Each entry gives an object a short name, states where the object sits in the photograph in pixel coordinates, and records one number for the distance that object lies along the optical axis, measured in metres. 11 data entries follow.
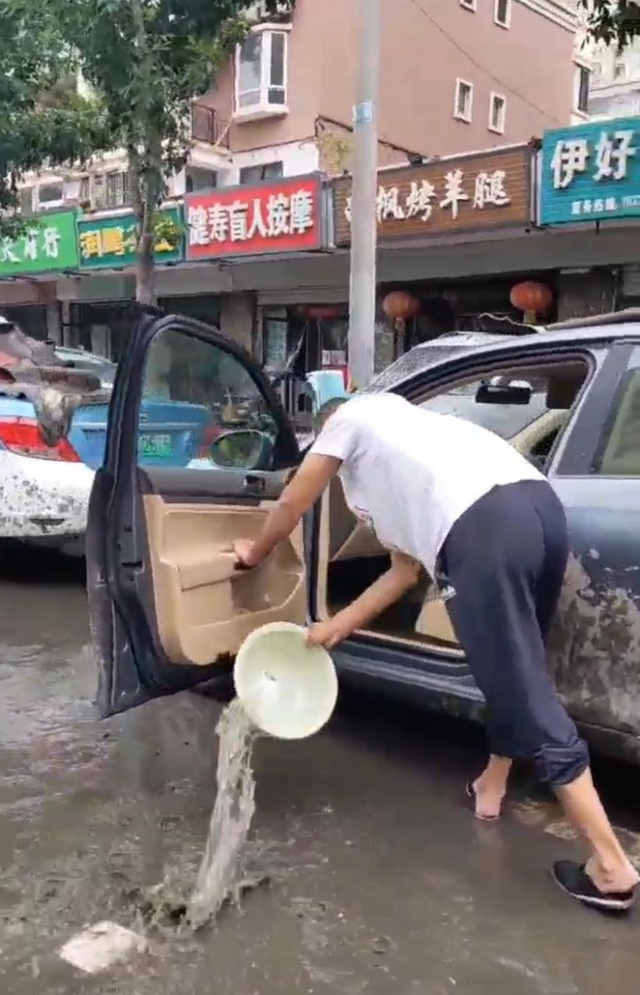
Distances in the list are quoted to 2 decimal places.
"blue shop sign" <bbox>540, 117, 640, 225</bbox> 10.44
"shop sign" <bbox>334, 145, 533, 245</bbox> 11.52
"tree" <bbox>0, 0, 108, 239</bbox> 9.59
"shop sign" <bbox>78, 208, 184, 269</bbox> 15.56
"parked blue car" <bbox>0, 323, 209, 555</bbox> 5.74
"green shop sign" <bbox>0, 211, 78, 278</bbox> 17.12
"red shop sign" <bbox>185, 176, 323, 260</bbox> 13.43
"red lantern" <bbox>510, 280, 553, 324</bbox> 13.11
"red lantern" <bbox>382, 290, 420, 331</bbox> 14.56
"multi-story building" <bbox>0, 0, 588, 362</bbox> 17.39
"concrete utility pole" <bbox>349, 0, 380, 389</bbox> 8.17
